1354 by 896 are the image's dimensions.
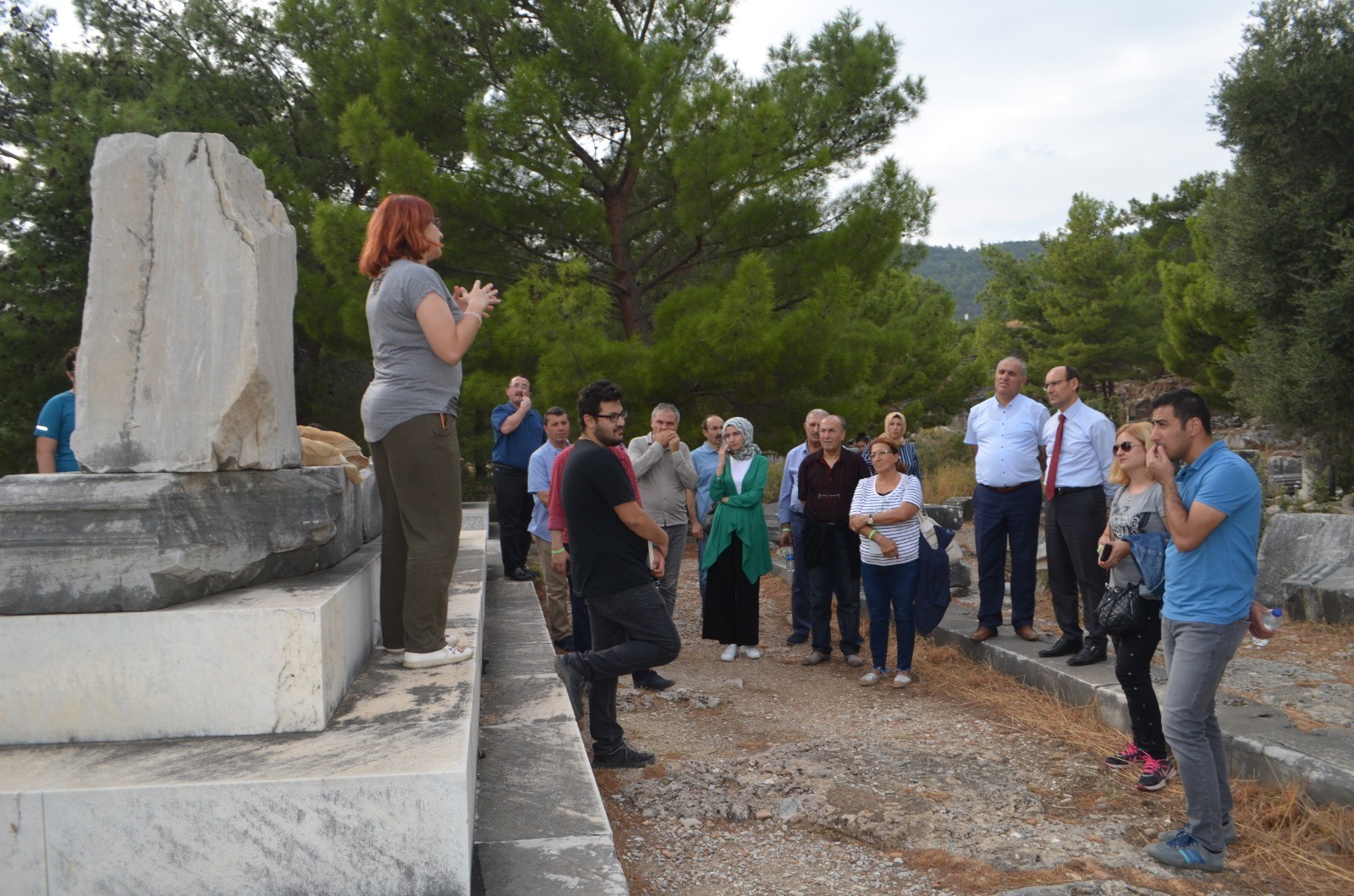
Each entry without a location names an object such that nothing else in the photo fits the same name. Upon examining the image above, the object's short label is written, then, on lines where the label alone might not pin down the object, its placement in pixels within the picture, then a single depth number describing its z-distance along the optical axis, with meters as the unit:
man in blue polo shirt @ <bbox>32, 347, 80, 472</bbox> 4.49
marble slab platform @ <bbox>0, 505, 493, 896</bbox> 2.16
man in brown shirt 6.19
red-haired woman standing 3.05
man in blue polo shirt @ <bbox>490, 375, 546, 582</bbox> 7.53
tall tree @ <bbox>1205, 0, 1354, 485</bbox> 11.73
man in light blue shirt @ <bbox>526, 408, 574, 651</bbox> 6.28
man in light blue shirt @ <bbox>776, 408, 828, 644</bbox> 6.59
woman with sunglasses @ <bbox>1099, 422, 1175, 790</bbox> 3.87
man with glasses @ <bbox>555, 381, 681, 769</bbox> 3.95
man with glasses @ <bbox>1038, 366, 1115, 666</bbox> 5.19
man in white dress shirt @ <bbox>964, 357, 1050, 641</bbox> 5.67
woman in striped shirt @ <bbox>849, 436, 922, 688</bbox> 5.68
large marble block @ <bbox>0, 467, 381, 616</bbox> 2.52
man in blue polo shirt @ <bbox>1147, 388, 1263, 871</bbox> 3.09
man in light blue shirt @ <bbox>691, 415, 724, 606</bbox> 6.75
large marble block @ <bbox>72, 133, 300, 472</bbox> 2.93
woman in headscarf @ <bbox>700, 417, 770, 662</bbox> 6.32
